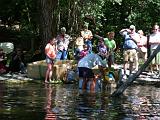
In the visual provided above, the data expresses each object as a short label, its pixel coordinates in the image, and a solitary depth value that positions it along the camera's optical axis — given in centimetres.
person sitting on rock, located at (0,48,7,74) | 1590
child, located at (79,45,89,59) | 1483
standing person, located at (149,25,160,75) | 1472
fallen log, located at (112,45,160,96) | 1077
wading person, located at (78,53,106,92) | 1167
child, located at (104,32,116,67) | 1444
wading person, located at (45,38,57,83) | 1413
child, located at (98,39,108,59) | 1388
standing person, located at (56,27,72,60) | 1523
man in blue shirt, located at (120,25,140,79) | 1429
